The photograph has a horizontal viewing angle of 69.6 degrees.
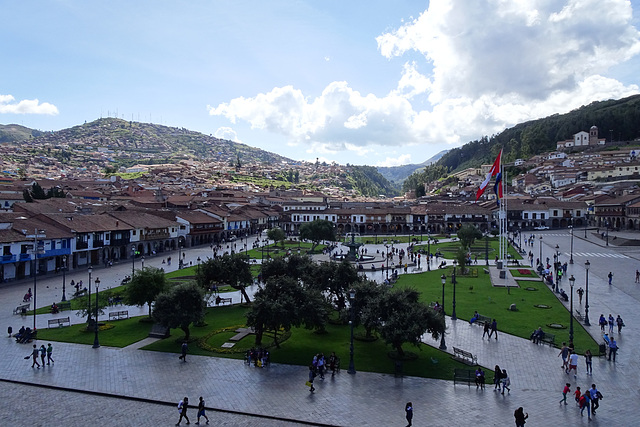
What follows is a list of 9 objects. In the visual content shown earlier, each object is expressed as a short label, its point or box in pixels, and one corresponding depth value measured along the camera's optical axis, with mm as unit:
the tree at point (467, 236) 49406
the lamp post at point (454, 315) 22956
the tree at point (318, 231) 55000
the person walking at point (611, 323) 19923
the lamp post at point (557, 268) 29009
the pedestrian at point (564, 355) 16188
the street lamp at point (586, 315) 21605
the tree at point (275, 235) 56094
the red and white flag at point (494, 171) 34181
